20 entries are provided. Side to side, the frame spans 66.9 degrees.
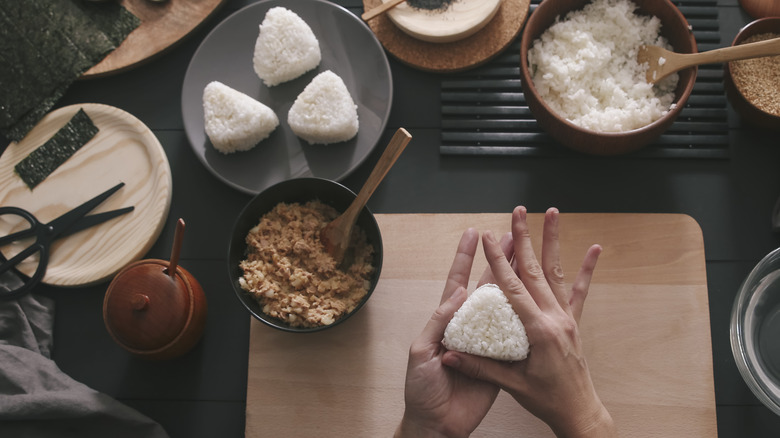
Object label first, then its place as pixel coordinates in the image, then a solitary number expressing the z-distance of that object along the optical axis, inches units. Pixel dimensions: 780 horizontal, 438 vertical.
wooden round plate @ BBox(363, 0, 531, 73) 61.2
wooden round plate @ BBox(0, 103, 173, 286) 57.9
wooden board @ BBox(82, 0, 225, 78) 63.0
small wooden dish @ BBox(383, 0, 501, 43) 59.7
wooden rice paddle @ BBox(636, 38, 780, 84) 49.0
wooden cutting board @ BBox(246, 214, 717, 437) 50.8
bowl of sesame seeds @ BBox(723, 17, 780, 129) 56.1
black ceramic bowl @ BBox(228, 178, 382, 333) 50.7
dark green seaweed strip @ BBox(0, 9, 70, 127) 61.2
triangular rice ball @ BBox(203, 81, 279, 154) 55.8
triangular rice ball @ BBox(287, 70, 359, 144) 55.2
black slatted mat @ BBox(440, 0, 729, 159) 59.4
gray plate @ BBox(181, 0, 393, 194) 57.8
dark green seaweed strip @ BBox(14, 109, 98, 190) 60.1
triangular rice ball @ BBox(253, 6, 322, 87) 57.5
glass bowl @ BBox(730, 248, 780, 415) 49.9
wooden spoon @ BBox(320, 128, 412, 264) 47.1
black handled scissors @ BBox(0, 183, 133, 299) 56.7
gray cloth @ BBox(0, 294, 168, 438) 50.1
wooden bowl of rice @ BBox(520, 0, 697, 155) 50.8
